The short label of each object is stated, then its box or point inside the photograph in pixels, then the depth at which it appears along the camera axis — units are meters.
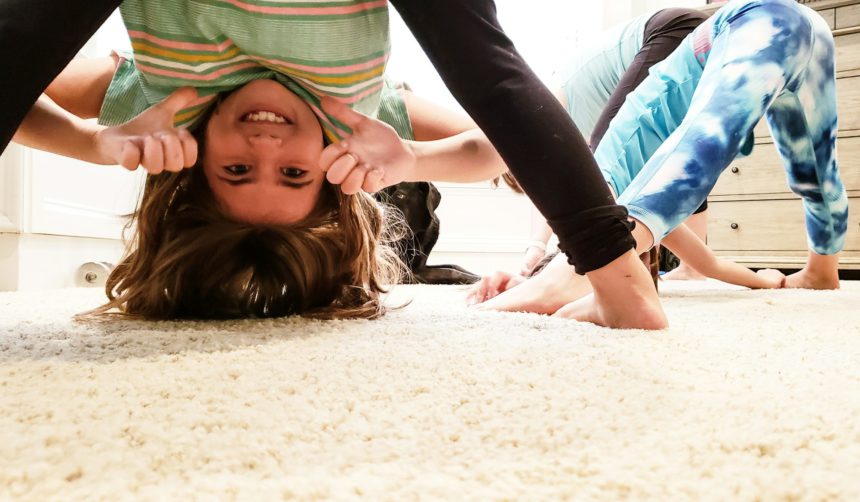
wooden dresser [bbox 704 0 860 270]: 2.25
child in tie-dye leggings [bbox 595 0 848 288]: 0.79
